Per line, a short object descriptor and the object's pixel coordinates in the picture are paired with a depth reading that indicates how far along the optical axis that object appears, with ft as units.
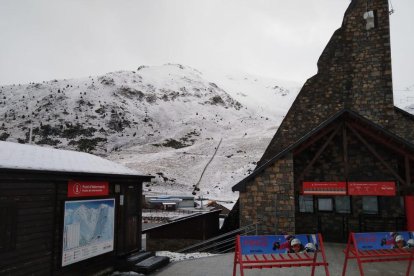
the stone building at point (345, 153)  45.93
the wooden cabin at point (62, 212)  22.53
